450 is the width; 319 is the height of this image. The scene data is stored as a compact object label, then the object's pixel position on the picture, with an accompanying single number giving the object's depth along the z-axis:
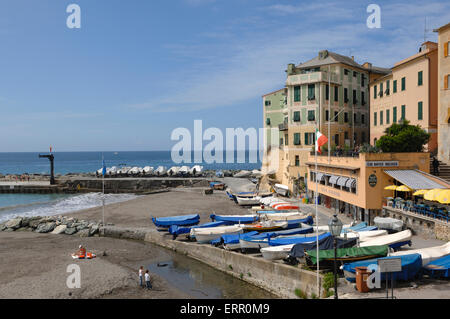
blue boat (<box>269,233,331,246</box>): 24.08
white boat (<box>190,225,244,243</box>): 29.84
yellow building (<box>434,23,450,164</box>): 31.89
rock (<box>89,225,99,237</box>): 37.69
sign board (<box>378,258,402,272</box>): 13.74
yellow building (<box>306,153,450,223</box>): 28.02
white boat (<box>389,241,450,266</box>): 17.70
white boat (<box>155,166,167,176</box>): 101.71
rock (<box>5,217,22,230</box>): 41.03
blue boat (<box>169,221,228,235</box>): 32.88
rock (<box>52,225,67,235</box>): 38.66
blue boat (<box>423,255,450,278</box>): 16.81
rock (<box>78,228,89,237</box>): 37.38
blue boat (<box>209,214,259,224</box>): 35.44
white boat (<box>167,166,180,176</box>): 99.10
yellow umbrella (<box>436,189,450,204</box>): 21.84
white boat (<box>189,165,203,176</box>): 97.74
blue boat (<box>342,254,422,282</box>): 16.61
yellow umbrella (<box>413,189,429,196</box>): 24.92
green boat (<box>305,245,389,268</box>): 19.00
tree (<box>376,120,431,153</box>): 32.75
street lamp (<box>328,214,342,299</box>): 13.95
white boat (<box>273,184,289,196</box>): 51.66
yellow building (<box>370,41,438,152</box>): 35.72
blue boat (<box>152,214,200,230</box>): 34.97
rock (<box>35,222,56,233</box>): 39.45
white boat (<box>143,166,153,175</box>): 102.44
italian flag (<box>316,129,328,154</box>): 20.37
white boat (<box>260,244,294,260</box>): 22.86
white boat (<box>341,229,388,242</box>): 23.91
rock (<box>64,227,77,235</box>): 38.25
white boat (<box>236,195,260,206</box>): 49.03
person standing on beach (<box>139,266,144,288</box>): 22.94
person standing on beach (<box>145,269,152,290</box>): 22.66
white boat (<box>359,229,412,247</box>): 21.46
